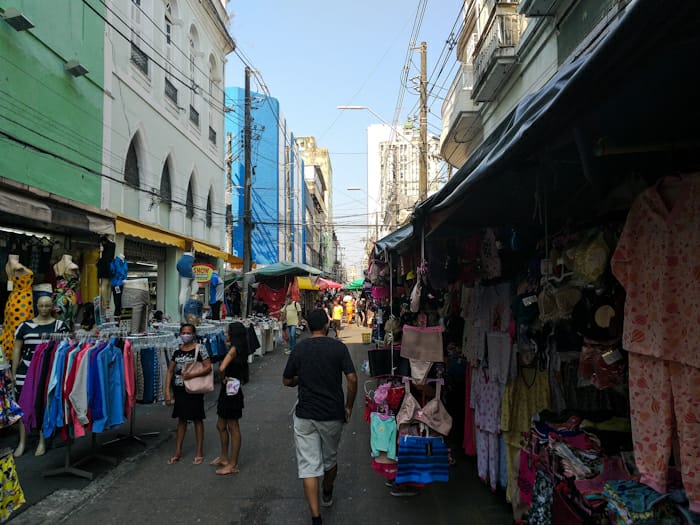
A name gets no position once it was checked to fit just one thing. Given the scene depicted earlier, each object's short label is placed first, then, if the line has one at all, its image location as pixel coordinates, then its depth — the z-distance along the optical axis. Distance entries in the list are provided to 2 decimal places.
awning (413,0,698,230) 1.53
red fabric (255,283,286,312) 19.20
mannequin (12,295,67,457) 5.72
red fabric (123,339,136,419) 5.64
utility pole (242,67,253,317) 17.66
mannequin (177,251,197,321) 11.23
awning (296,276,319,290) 21.03
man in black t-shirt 4.22
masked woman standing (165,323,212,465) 5.72
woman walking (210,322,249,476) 5.54
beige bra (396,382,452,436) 4.41
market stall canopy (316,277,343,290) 26.32
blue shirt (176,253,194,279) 11.20
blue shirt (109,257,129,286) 9.44
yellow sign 12.30
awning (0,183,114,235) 7.15
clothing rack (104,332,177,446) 6.53
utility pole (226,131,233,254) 28.30
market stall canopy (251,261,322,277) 17.50
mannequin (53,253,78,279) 7.76
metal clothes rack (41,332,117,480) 5.31
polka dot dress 6.48
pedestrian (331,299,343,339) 22.22
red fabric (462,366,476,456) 5.30
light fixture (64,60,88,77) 9.54
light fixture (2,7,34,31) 7.88
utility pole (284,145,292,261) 38.29
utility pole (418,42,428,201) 16.06
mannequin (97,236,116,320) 9.44
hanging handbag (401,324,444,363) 4.84
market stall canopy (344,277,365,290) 25.33
